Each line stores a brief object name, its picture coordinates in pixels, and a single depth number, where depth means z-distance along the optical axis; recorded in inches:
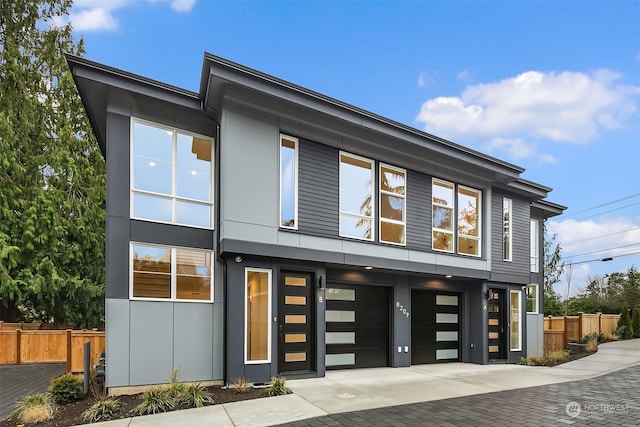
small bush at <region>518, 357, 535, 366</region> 466.2
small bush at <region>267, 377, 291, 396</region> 278.9
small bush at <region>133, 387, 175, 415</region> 241.8
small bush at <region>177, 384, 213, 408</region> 254.5
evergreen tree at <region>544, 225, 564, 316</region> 1043.3
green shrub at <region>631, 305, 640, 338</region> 664.4
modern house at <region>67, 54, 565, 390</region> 295.6
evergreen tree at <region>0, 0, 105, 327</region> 533.3
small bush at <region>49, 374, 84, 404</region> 264.7
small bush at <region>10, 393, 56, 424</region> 228.5
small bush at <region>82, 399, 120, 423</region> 230.4
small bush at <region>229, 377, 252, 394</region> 286.7
